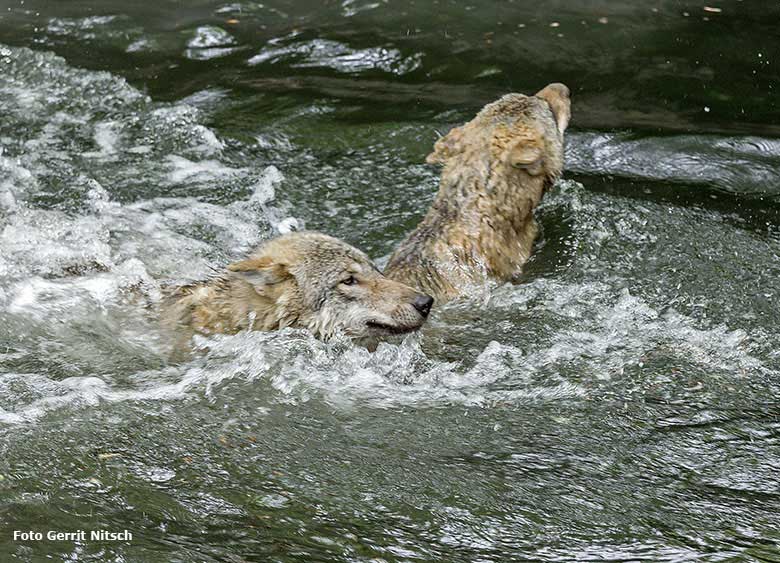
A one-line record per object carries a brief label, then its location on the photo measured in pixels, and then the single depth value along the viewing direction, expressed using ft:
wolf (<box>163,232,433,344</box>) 42.57
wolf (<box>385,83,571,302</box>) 49.21
